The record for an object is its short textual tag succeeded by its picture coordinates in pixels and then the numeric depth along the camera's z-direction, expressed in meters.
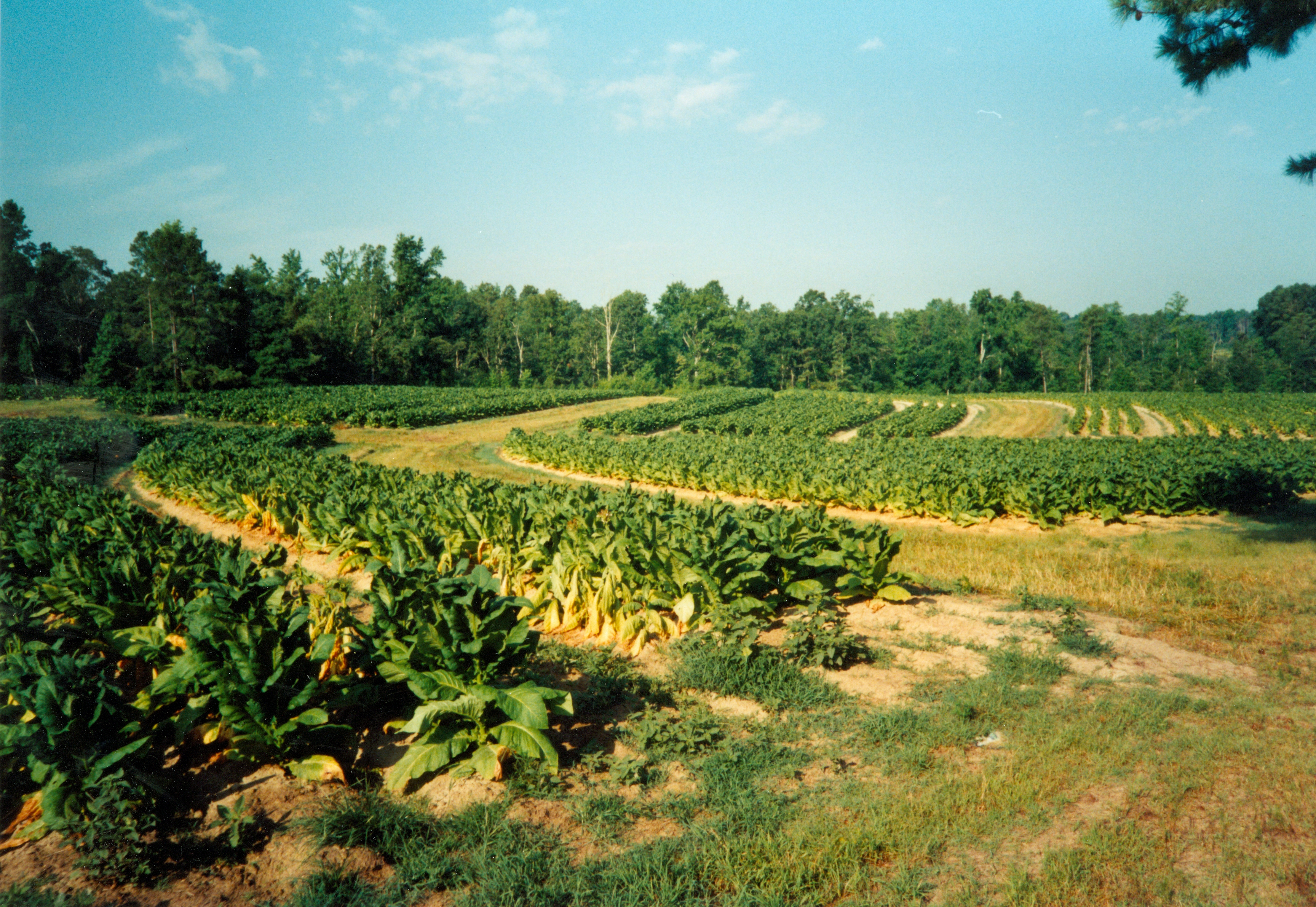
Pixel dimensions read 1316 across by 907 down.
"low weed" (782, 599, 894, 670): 5.98
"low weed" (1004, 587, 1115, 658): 6.33
